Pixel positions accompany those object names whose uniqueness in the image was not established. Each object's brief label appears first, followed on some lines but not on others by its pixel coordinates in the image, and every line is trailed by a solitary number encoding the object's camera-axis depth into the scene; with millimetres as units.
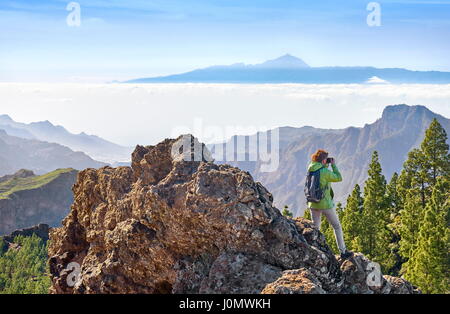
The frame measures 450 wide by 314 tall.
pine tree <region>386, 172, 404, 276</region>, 48812
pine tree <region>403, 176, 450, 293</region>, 34781
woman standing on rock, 17719
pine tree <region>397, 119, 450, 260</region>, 50688
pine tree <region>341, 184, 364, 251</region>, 47531
